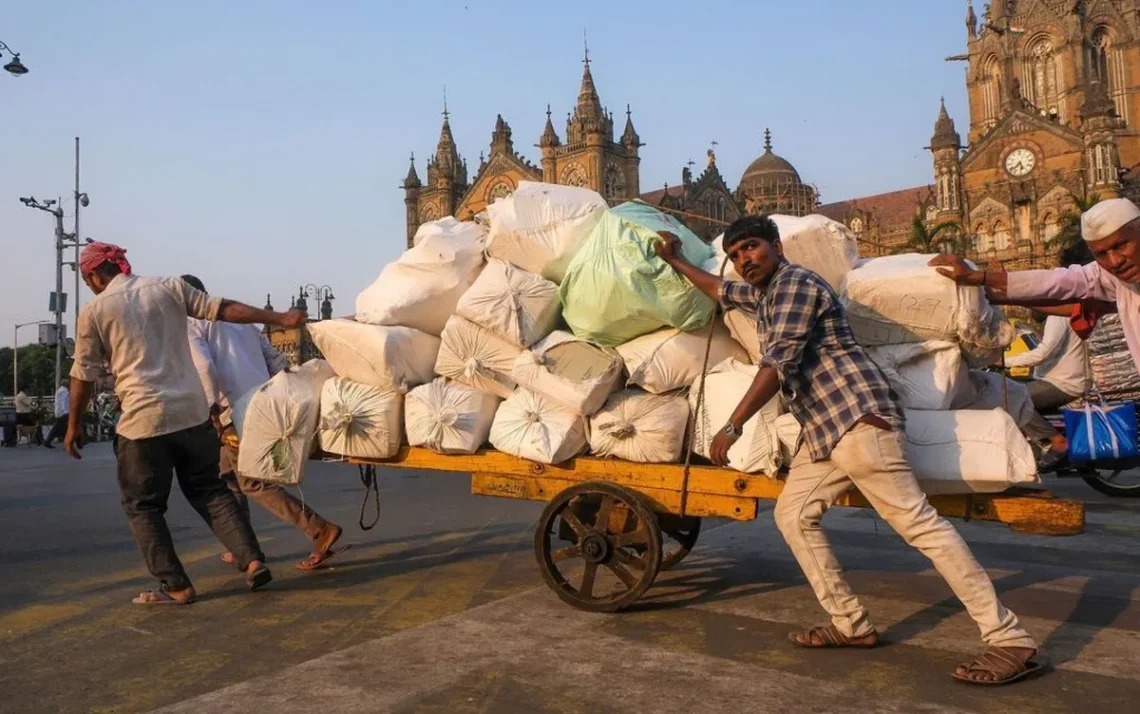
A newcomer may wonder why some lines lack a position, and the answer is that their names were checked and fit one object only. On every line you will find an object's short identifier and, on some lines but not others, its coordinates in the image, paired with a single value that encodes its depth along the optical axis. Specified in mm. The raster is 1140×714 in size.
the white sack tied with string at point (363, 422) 4562
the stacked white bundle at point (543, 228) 4477
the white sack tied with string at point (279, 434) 4715
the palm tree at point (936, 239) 39000
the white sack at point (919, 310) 3709
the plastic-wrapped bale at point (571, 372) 4074
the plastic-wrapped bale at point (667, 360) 4043
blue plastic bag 5855
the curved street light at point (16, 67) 17781
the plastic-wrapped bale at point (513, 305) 4293
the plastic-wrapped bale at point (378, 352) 4543
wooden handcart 3650
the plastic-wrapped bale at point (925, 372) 3721
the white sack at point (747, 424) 3717
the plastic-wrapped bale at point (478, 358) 4445
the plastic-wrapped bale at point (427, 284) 4680
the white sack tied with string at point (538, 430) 4128
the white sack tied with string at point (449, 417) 4387
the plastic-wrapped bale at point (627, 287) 4008
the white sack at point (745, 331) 3992
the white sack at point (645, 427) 4004
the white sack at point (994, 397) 4043
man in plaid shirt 3242
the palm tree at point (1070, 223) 37719
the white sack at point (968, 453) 3396
